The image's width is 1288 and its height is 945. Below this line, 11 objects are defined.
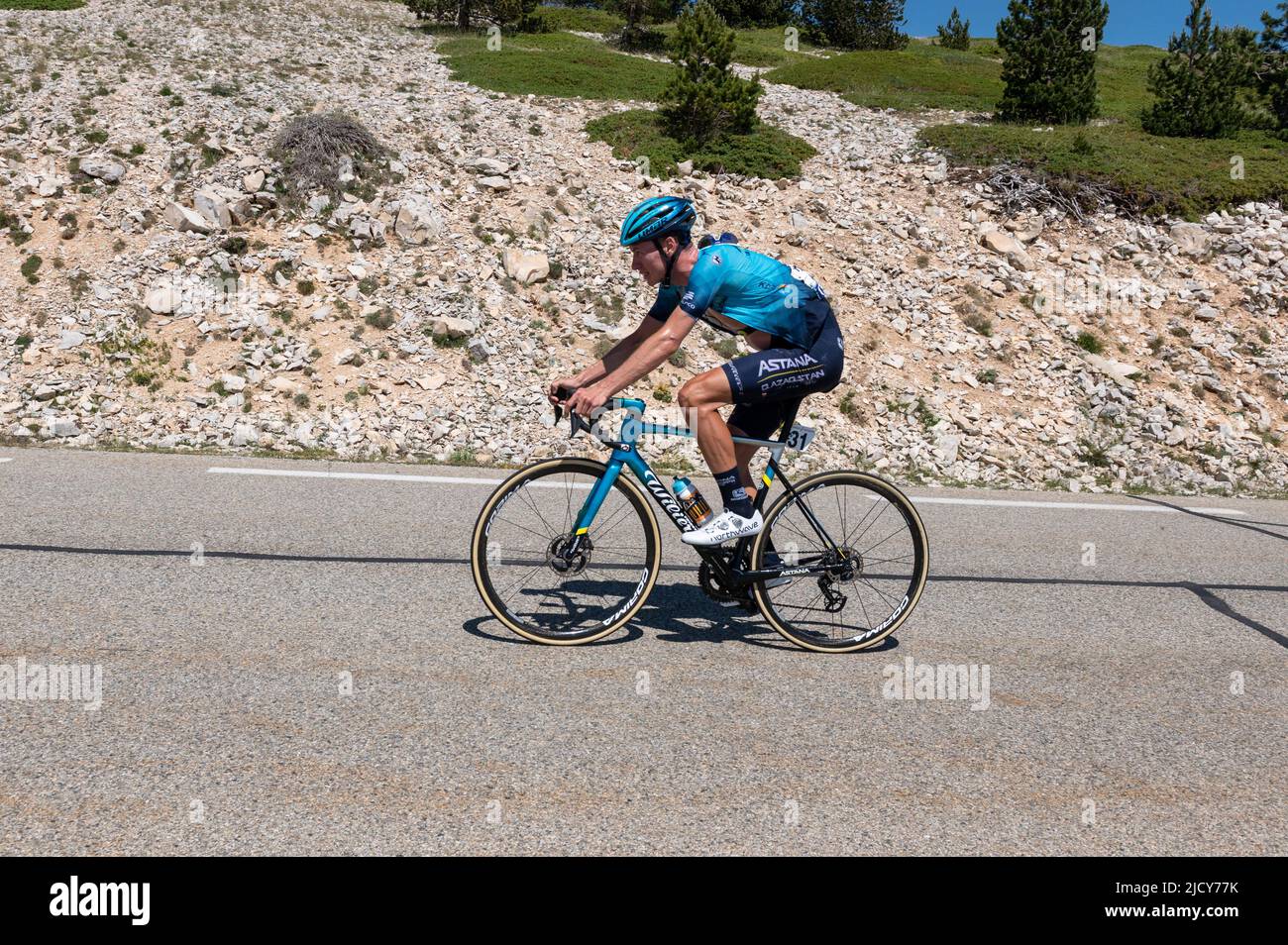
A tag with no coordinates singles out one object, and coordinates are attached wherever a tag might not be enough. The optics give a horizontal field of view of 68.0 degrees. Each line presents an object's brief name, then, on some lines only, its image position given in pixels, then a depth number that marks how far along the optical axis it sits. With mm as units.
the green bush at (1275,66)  23172
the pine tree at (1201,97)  20750
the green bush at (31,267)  12086
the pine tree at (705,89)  17922
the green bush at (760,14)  42688
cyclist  4449
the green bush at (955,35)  46000
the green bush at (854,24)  41938
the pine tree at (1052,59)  21078
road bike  4754
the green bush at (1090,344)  13492
